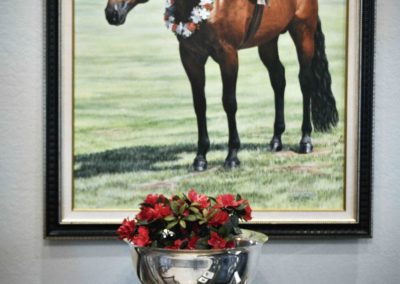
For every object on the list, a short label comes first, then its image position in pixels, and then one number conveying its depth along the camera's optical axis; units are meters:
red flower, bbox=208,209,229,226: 2.42
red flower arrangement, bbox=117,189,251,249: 2.41
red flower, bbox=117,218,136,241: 2.44
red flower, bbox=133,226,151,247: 2.41
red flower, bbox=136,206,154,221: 2.42
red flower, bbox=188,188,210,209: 2.45
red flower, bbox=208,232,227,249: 2.40
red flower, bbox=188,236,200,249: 2.41
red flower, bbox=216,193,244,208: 2.49
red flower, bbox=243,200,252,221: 2.50
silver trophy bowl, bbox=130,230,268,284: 2.39
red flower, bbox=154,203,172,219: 2.42
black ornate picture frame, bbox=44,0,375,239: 2.74
